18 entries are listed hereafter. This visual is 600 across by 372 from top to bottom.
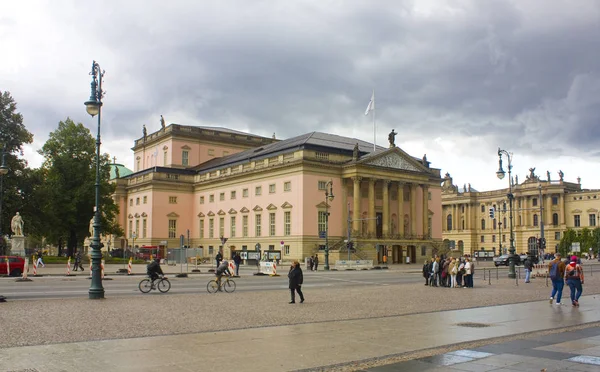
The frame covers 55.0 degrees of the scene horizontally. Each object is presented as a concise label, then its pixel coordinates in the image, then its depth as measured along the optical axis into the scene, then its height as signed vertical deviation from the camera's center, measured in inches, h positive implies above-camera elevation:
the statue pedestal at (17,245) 2135.8 -37.7
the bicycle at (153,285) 1061.1 -94.3
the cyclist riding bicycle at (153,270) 1062.4 -65.8
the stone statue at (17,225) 2110.0 +36.1
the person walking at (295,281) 856.9 -70.2
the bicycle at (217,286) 1091.9 -100.8
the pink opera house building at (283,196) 2913.4 +217.9
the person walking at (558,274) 821.2 -57.6
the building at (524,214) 5157.5 +187.1
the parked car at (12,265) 1596.9 -83.6
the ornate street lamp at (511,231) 1578.5 +8.1
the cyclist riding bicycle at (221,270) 1084.5 -67.6
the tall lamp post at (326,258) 2288.4 -97.9
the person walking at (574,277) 798.0 -60.5
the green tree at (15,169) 2261.3 +265.3
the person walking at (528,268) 1425.9 -86.7
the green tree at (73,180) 2775.6 +268.4
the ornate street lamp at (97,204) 893.8 +49.6
